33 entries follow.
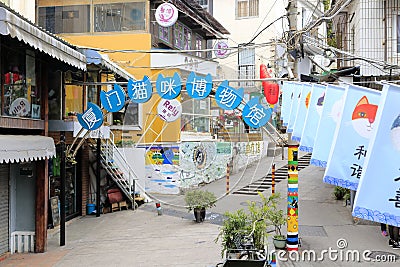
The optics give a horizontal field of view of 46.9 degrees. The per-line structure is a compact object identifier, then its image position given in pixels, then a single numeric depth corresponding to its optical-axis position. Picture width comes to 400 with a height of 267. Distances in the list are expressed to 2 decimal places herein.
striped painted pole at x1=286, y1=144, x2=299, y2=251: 10.66
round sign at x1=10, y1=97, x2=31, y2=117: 11.05
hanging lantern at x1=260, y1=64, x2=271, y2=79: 25.04
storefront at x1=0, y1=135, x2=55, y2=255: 11.97
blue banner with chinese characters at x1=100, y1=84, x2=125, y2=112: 11.86
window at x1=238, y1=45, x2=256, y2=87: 34.47
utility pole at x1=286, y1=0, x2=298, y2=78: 11.16
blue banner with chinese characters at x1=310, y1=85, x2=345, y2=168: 9.59
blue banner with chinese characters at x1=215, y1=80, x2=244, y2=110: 11.00
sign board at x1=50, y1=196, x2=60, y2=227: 14.02
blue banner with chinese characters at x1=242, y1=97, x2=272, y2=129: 11.17
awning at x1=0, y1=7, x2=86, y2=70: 8.37
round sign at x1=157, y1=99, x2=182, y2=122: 18.36
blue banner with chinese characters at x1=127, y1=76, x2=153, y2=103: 11.72
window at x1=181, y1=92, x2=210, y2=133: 23.73
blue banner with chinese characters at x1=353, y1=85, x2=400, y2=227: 5.71
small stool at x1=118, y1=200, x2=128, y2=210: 18.14
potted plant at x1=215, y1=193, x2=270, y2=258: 8.87
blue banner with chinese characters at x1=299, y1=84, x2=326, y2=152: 11.25
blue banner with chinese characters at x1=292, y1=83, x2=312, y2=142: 12.35
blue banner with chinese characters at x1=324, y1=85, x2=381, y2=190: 7.56
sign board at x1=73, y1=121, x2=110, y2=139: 13.80
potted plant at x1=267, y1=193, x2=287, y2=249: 11.11
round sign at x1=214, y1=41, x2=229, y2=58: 25.65
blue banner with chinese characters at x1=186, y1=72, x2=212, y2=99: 11.33
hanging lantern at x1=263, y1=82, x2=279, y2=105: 21.72
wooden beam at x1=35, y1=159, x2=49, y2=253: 12.25
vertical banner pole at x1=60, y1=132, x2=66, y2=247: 12.83
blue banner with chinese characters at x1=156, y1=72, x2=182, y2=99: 11.50
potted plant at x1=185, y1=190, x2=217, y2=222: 15.20
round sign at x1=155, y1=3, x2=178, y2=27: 19.30
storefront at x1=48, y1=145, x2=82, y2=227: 14.53
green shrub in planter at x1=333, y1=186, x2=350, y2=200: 18.25
